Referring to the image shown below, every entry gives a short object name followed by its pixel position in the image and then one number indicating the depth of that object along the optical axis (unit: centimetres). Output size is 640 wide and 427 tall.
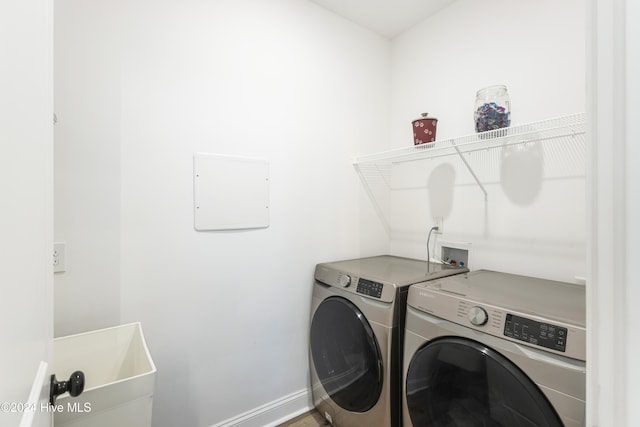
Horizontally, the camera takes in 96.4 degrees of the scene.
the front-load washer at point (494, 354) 84
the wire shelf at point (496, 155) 138
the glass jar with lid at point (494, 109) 141
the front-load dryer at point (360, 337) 133
